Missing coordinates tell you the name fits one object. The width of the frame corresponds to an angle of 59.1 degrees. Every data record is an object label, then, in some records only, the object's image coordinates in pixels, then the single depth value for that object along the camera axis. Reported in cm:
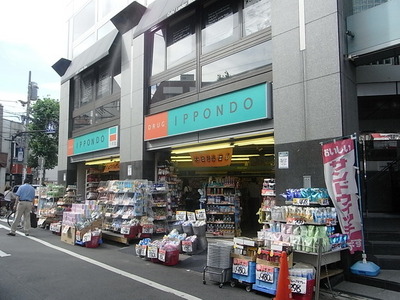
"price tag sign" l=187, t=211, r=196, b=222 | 961
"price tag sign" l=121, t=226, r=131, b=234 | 1016
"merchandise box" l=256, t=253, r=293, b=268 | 575
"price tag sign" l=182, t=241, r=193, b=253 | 871
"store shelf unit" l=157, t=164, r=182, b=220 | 1232
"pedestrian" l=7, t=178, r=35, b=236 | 1205
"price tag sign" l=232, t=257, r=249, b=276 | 611
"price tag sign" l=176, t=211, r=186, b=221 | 973
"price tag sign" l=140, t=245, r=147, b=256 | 837
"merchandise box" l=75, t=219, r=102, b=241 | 1023
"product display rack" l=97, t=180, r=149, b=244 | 1049
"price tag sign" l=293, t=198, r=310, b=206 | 648
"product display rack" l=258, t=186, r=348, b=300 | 569
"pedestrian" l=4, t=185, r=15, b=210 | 1612
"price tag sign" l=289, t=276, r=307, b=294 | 540
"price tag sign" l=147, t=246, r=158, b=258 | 804
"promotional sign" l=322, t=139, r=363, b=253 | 637
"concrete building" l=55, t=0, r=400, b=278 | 720
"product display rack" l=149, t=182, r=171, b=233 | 1116
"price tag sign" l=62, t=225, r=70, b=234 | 1082
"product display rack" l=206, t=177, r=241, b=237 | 1131
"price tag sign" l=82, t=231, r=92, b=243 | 998
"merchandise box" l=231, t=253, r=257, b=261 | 611
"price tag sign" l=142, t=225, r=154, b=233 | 1041
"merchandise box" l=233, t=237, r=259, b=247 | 619
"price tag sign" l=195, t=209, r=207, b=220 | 952
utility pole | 2485
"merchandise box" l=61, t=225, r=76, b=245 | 1052
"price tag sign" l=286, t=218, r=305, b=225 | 617
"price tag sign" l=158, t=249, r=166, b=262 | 783
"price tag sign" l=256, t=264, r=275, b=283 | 575
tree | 2458
